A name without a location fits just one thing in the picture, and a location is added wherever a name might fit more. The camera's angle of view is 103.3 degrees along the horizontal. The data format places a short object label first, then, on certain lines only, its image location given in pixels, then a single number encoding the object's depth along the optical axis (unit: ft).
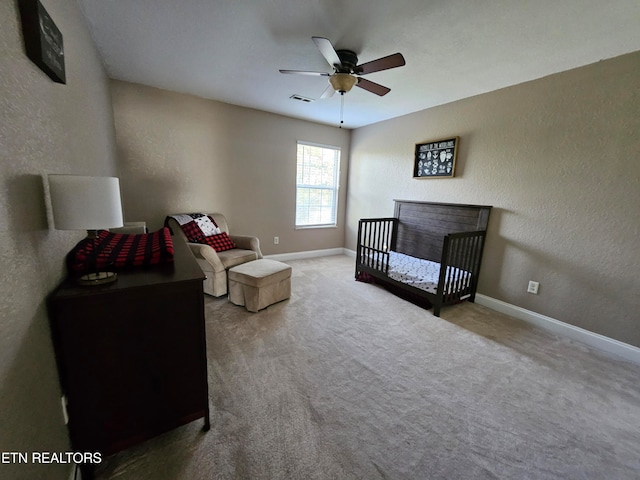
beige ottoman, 8.41
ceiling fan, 5.96
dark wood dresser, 3.29
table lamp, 2.98
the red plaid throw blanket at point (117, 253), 3.97
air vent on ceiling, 10.30
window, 14.60
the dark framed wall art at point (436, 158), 10.52
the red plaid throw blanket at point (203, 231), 10.07
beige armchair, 8.95
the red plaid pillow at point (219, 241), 10.23
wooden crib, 9.11
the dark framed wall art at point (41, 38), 3.01
